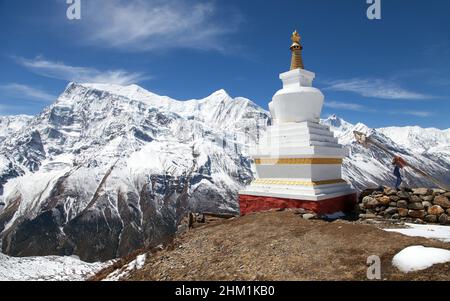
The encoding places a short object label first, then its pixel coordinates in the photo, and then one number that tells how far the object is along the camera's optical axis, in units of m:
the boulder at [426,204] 12.78
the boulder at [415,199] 13.02
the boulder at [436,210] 12.45
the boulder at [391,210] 13.17
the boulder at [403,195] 13.23
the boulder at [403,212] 12.94
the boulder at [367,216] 13.23
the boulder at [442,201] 12.53
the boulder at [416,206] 12.87
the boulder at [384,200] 13.48
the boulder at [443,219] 12.25
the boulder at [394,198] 13.35
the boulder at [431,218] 12.44
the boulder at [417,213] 12.69
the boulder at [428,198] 12.92
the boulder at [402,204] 13.13
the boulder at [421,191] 13.09
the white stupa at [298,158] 14.18
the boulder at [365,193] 14.41
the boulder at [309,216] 11.95
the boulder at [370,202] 13.72
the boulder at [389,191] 13.58
